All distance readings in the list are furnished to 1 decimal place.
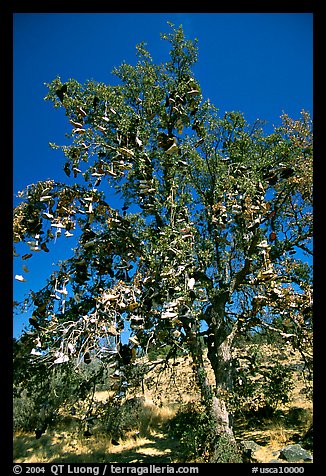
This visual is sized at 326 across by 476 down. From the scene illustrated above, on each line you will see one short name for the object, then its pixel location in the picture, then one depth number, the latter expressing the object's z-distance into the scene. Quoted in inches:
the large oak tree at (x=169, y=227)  235.9
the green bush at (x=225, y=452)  245.6
